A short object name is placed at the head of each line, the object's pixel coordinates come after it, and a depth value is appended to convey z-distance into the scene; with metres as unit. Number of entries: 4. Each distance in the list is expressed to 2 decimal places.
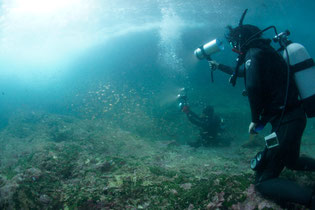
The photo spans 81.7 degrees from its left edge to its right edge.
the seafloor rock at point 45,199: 2.92
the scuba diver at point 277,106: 2.44
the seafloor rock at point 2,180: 3.15
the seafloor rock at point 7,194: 2.63
